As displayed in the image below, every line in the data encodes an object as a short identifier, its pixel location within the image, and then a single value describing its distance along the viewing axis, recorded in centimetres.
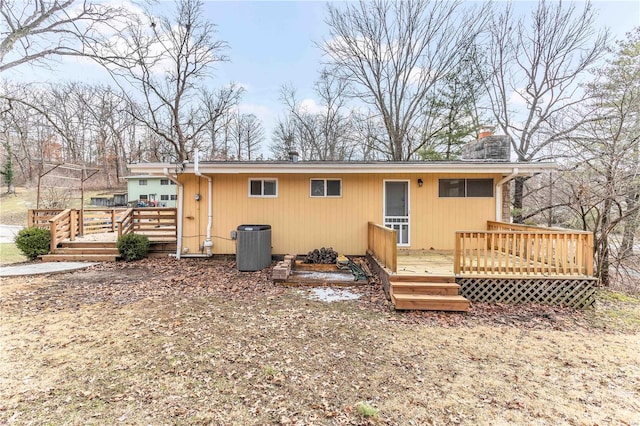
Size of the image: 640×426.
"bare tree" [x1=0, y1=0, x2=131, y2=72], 813
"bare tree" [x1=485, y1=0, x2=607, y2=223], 1245
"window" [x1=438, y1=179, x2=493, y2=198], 791
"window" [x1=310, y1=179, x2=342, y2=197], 816
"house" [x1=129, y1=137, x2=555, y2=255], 793
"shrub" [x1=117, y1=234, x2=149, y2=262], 820
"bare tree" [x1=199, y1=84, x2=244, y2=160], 2062
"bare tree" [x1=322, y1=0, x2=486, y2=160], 1562
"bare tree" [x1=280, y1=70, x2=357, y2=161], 2058
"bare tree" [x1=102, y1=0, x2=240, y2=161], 1654
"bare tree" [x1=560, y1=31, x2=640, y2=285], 729
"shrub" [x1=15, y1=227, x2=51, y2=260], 813
